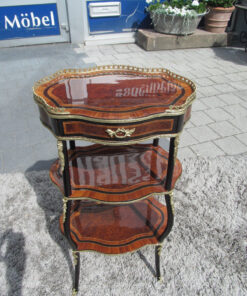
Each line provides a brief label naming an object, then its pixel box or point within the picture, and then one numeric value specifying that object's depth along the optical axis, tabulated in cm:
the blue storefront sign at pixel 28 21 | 593
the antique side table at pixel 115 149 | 138
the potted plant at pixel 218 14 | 648
